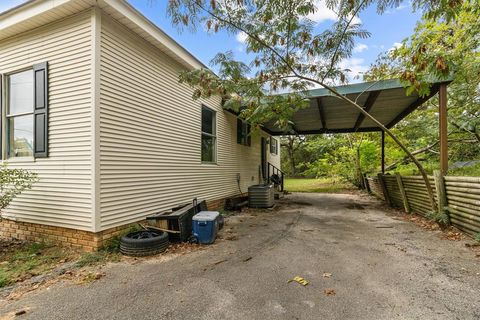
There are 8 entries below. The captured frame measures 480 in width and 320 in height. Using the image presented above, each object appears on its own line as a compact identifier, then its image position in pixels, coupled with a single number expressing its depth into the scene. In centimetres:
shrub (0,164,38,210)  413
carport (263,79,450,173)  551
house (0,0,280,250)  396
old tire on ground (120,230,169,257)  380
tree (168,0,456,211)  412
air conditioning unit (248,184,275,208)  828
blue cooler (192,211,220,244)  439
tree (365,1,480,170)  377
